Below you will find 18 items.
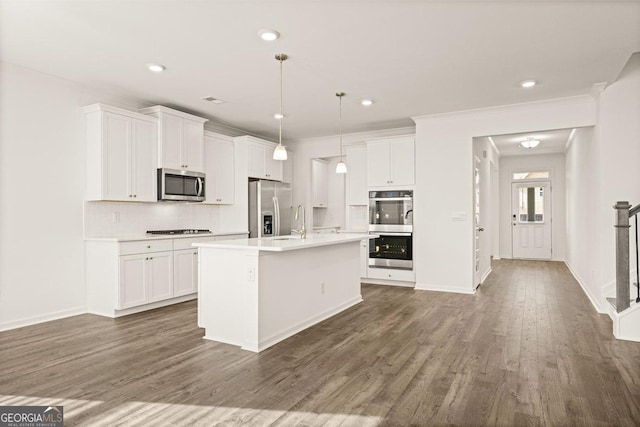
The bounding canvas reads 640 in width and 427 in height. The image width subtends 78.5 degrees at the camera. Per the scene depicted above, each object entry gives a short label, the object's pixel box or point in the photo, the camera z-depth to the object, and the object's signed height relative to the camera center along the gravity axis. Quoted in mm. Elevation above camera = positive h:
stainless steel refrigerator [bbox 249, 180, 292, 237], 6602 +62
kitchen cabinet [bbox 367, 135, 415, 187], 6363 +830
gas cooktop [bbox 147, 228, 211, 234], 5434 -266
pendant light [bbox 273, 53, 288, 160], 4082 +619
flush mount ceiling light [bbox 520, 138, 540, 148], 8199 +1452
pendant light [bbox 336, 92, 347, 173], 5051 +584
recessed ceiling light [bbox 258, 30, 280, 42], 3276 +1508
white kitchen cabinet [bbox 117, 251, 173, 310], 4508 -790
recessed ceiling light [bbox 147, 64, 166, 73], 4004 +1508
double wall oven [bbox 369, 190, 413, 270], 6391 -275
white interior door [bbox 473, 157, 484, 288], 5977 -190
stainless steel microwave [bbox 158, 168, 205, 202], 5219 +390
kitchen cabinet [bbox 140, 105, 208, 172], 5207 +1043
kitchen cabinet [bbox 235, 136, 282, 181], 6648 +916
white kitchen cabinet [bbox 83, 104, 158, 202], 4586 +725
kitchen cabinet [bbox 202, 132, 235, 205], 6121 +711
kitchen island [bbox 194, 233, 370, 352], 3412 -723
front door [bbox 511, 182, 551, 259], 10227 -217
